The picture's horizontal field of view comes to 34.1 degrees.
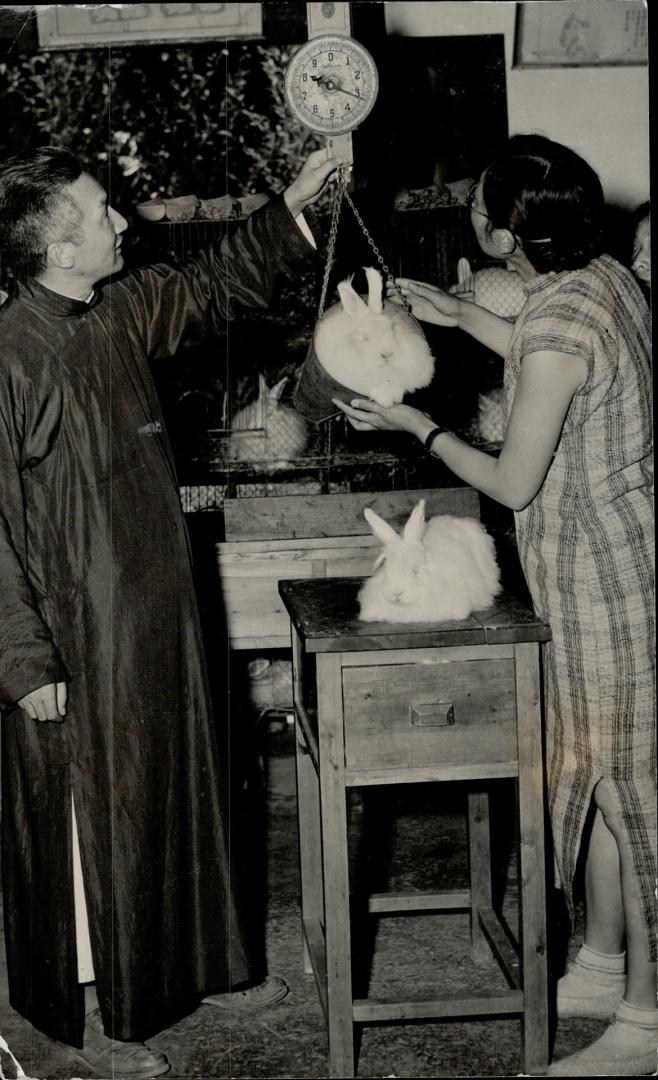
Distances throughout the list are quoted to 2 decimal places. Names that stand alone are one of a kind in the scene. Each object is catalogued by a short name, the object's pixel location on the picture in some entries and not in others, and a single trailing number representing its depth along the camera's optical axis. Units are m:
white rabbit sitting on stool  2.11
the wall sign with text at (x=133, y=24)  2.80
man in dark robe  2.22
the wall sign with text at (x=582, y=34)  2.38
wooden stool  2.05
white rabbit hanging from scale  2.39
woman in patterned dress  2.09
